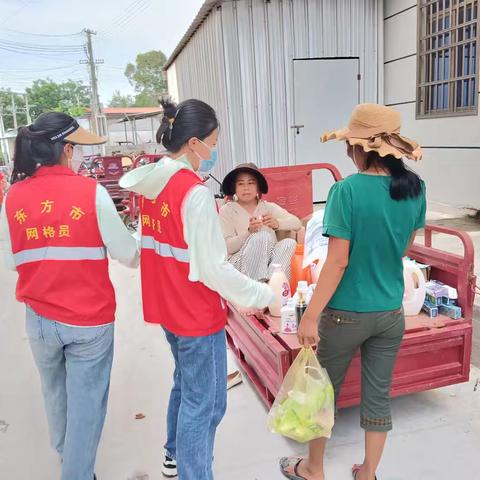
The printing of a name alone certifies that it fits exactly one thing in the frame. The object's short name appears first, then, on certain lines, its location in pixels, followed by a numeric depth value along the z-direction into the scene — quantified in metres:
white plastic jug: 2.58
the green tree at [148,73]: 62.56
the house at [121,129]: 28.67
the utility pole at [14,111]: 44.66
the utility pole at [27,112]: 44.85
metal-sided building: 6.43
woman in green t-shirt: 1.63
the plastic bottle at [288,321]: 2.49
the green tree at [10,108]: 51.59
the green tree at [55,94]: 56.75
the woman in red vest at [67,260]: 1.66
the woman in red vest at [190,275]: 1.58
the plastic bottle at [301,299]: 2.49
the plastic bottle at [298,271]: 3.11
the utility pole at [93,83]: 29.45
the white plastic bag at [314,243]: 3.00
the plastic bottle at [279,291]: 2.78
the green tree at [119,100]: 72.93
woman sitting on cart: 3.41
